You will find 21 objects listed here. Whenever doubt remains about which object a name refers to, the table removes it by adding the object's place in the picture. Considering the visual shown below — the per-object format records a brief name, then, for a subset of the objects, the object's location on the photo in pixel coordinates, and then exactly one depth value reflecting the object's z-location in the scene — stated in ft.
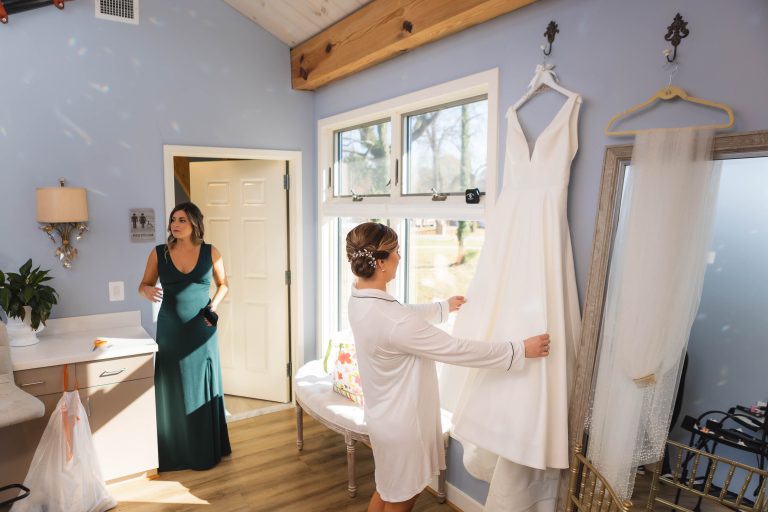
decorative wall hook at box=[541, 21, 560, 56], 6.76
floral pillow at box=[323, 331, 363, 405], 9.46
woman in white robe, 6.08
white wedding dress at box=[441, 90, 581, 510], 6.42
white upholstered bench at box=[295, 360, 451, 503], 8.80
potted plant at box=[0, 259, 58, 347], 8.75
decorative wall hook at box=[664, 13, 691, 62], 5.41
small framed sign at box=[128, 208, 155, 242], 10.66
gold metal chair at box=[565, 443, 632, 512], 5.17
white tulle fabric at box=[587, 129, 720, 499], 5.21
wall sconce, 9.27
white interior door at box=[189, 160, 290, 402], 12.75
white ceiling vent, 10.03
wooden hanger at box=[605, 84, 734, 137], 5.08
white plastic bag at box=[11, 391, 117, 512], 8.16
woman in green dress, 9.79
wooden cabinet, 8.53
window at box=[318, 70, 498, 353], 8.54
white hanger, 6.72
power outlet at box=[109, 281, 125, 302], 10.53
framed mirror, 4.82
